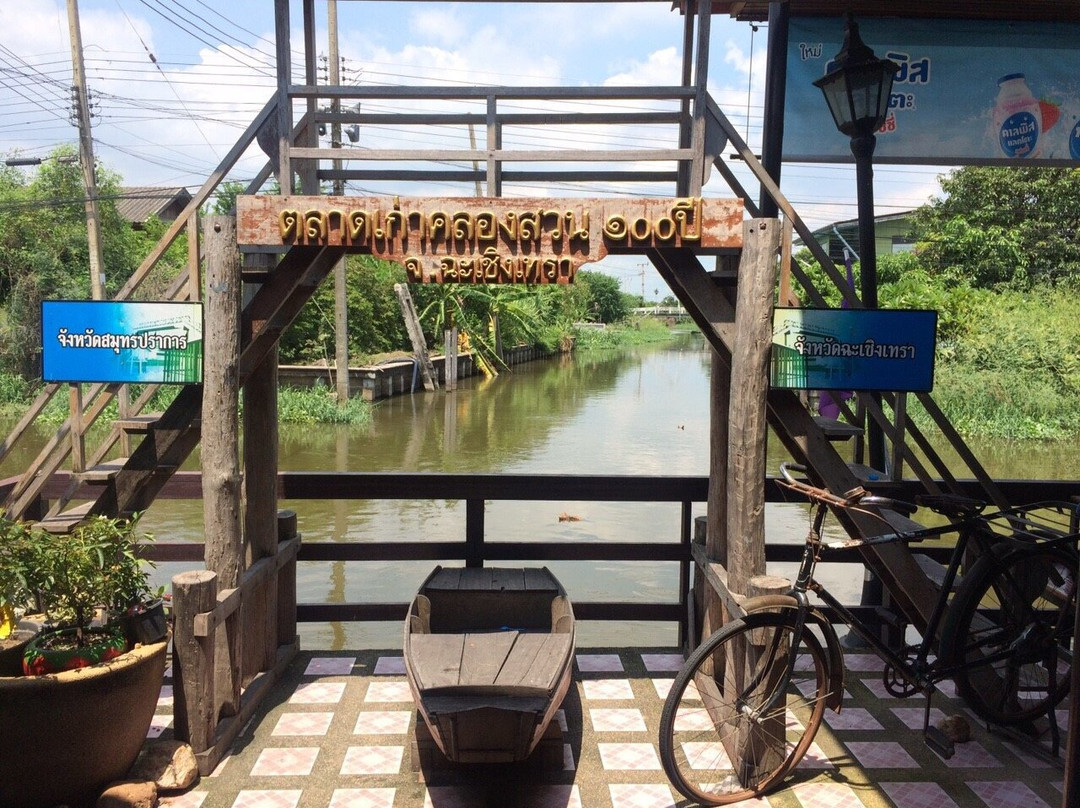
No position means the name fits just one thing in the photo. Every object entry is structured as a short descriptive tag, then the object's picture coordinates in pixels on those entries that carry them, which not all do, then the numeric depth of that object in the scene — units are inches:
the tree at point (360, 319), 1154.0
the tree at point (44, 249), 930.7
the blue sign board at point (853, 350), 189.8
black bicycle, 155.6
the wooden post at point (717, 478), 212.4
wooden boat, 151.6
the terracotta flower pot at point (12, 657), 153.3
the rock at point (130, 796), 150.9
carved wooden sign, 181.9
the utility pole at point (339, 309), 829.2
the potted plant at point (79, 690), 144.3
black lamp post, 209.3
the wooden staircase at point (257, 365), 187.0
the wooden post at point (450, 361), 1237.1
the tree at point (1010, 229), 1041.5
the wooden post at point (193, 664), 165.5
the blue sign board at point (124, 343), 187.6
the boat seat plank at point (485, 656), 167.8
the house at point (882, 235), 1473.9
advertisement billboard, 278.5
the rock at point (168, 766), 160.7
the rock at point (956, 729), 184.2
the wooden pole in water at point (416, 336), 1154.7
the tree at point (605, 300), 3614.7
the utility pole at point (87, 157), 788.6
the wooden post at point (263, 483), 212.8
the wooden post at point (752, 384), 175.0
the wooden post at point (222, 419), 181.2
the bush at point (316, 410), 884.6
